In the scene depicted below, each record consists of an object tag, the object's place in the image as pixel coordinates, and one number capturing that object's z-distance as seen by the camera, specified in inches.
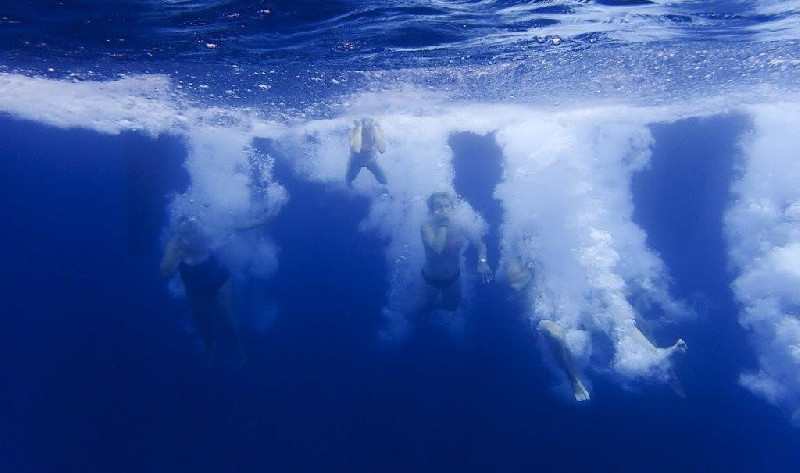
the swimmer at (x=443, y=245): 480.1
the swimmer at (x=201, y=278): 467.2
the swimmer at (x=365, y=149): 674.8
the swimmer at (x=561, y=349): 458.8
